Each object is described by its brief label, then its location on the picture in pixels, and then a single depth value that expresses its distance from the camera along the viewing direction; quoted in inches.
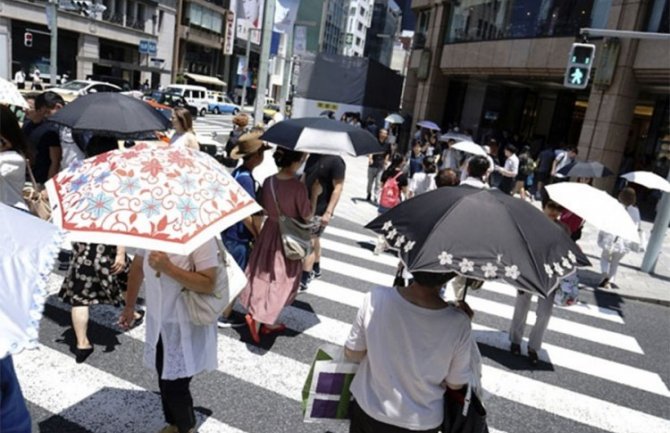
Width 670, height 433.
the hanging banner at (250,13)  630.5
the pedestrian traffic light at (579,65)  450.3
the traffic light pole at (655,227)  358.6
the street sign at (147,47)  1791.3
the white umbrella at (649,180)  315.6
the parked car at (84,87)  1087.0
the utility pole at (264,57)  535.5
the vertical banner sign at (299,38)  864.3
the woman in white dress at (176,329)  109.0
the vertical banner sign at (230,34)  1790.6
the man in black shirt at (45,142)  212.2
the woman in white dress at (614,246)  296.6
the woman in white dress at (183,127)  245.9
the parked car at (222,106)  1593.3
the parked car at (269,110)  1268.9
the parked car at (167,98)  1290.6
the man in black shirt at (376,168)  469.0
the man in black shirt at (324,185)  237.2
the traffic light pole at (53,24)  1031.0
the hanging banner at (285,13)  601.9
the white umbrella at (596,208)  185.6
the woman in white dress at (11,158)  151.4
